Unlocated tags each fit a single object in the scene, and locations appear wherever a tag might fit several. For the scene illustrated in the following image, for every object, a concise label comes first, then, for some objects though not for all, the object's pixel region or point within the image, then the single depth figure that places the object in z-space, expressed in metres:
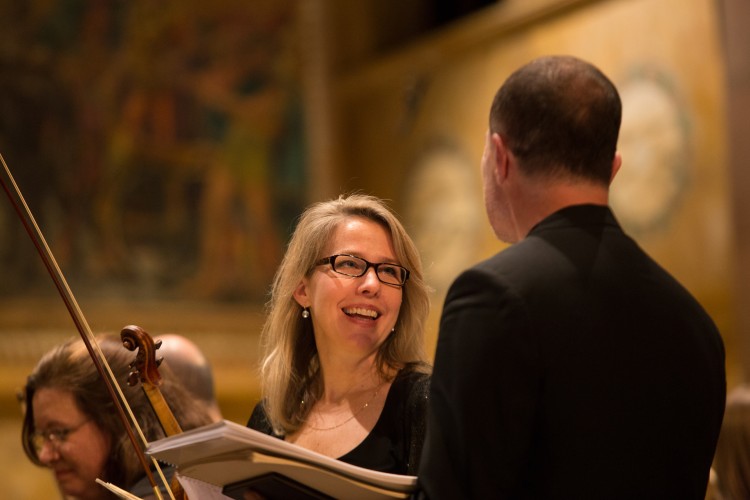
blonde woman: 6.03
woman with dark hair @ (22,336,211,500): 7.15
